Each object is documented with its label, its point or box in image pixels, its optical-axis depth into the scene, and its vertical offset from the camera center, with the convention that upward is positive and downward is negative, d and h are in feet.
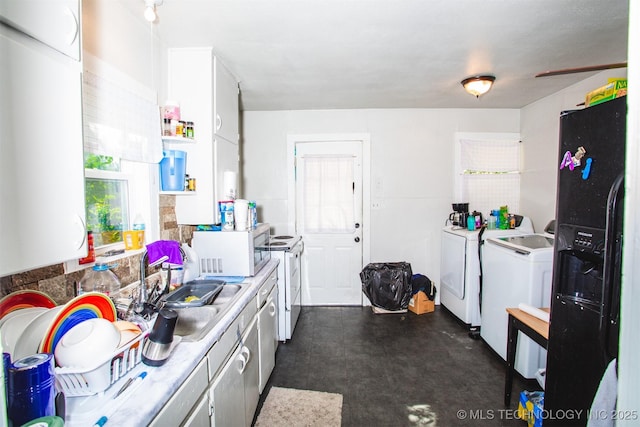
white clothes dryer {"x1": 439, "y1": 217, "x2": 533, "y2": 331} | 9.87 -2.56
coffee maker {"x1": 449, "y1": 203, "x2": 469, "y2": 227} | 11.28 -0.65
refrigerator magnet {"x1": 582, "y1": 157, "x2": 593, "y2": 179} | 4.09 +0.39
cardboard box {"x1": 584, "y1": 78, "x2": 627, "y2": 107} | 4.03 +1.53
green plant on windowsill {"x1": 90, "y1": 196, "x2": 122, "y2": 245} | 5.10 -0.43
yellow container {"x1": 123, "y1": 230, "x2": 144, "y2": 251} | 5.45 -0.79
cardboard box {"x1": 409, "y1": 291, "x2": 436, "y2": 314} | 11.34 -4.13
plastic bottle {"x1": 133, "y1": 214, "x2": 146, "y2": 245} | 5.66 -0.56
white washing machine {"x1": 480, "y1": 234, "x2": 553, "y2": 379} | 7.13 -2.28
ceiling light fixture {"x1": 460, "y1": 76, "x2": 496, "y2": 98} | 8.49 +3.29
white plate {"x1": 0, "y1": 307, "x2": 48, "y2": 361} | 2.83 -1.30
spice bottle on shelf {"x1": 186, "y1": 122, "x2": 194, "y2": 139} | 6.40 +1.43
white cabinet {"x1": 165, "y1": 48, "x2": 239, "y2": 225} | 6.68 +1.78
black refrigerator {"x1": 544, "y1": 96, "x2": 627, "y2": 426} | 3.47 -0.84
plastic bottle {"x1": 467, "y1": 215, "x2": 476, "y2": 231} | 10.69 -0.94
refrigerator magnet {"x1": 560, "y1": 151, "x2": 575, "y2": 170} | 4.41 +0.54
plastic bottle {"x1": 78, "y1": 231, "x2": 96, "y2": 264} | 4.27 -0.88
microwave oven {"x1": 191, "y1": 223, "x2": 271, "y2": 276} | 6.55 -1.23
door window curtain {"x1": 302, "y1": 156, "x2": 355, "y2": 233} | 12.21 +0.12
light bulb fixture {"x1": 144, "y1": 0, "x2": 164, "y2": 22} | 5.11 +3.26
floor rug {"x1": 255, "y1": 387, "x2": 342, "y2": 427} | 6.12 -4.64
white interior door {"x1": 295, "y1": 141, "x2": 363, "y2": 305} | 12.19 -0.91
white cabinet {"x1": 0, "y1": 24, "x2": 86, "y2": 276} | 2.31 +0.35
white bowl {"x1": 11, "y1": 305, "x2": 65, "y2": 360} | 2.87 -1.39
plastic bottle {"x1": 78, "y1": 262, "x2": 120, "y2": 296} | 4.25 -1.26
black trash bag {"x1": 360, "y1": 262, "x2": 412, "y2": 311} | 10.94 -3.34
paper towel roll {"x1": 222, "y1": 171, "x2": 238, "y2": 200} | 7.30 +0.32
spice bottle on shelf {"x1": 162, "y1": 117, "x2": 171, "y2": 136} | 6.23 +1.49
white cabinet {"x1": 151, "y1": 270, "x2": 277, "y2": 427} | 3.34 -2.64
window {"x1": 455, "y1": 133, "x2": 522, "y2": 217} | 12.02 +1.30
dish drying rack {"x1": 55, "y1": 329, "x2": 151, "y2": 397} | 2.71 -1.70
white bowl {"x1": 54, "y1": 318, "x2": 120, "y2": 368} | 2.80 -1.44
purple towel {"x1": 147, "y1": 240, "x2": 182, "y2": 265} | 4.93 -0.93
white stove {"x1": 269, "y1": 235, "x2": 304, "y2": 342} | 9.16 -2.82
